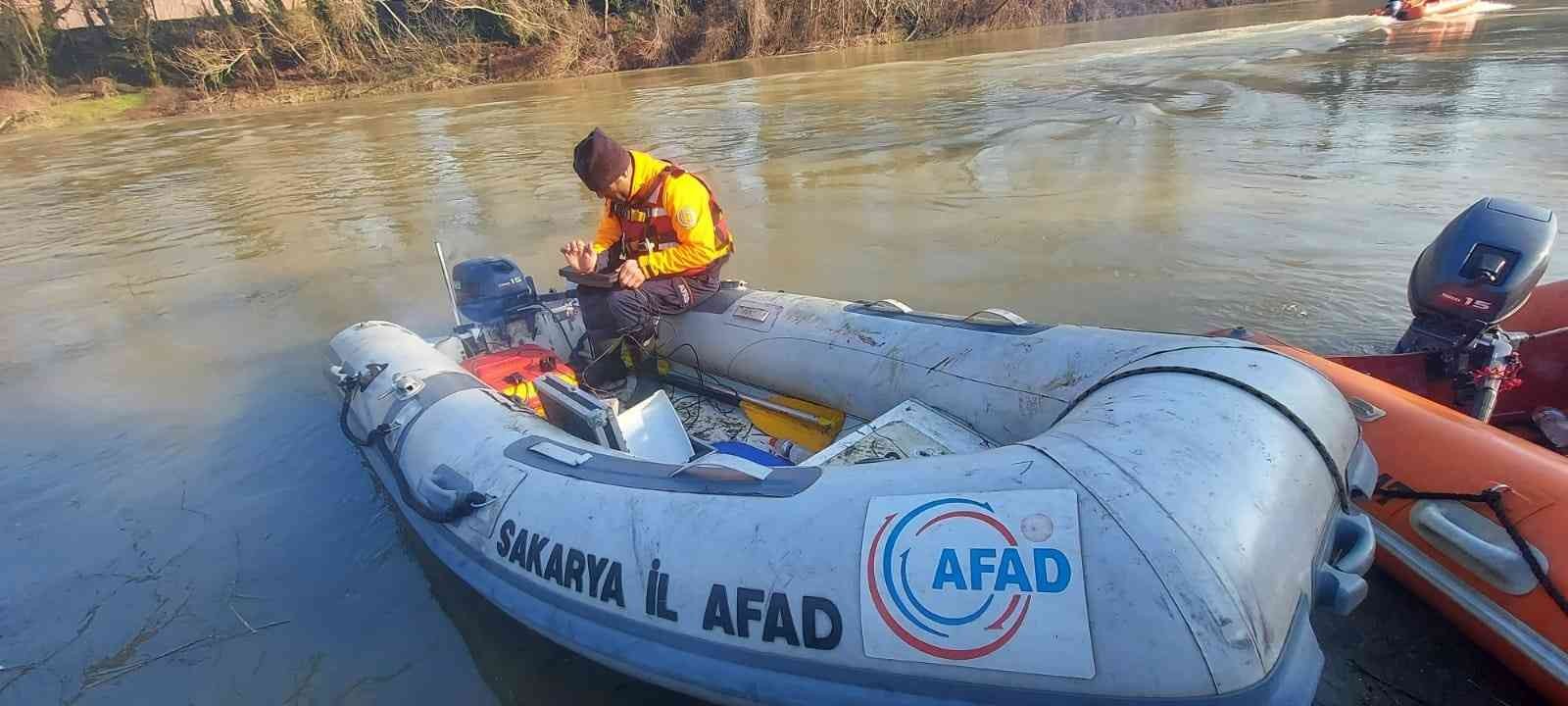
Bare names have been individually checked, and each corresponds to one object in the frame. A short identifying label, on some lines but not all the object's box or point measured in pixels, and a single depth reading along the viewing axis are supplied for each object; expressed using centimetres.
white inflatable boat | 141
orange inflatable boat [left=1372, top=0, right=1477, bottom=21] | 1755
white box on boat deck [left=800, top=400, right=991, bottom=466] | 230
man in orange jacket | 322
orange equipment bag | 328
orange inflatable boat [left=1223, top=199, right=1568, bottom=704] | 179
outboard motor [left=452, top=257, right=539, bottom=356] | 379
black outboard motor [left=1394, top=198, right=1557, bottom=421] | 254
